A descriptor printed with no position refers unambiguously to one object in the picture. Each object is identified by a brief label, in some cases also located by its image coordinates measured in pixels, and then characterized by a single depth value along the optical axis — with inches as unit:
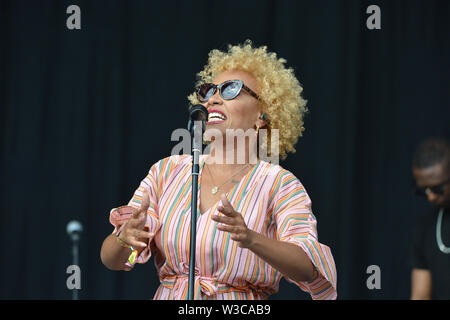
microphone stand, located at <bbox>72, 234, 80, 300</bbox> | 276.2
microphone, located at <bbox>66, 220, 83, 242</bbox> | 280.1
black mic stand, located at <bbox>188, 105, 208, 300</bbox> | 143.5
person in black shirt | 219.6
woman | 160.1
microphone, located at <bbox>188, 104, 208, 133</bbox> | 155.2
